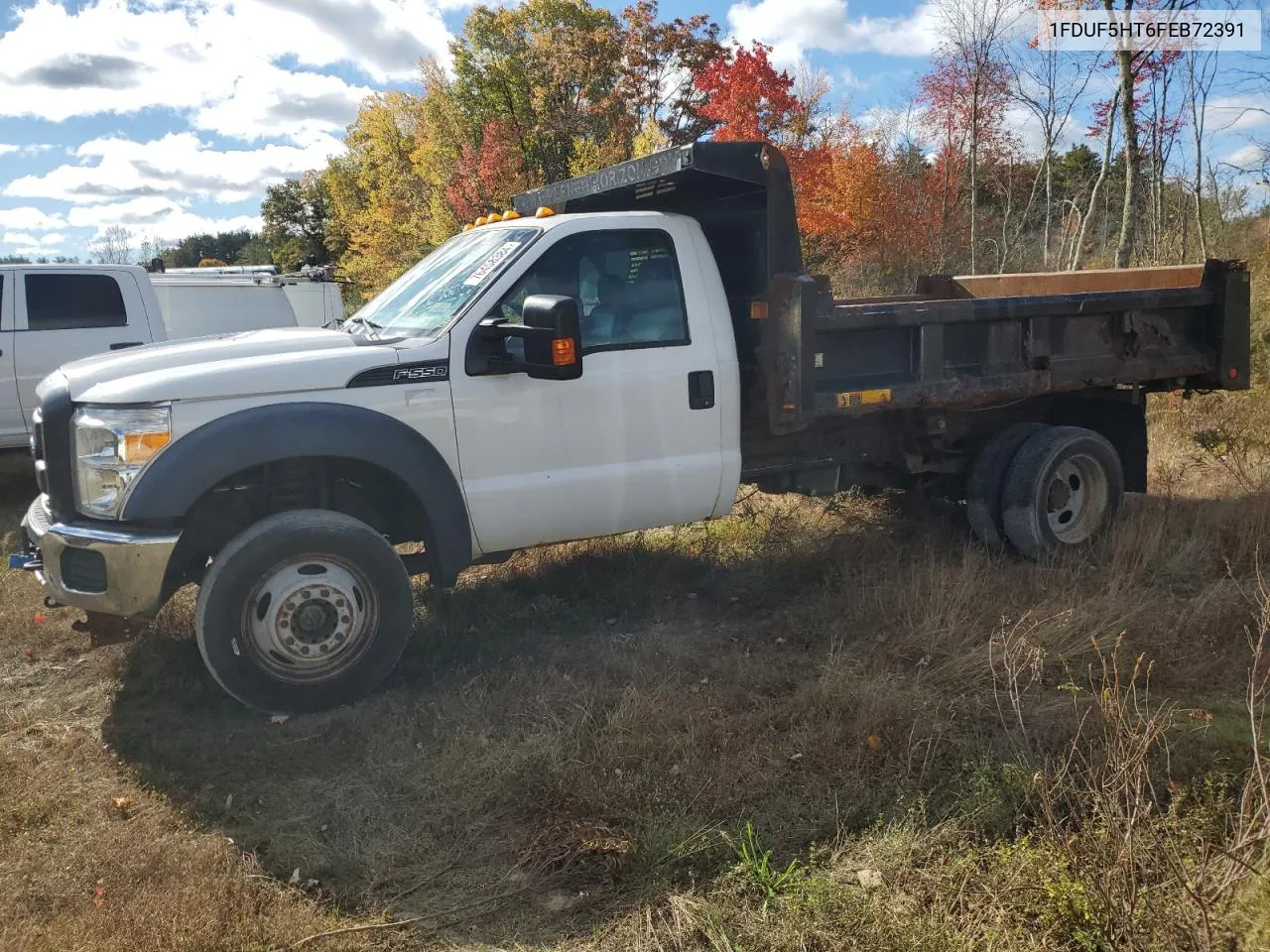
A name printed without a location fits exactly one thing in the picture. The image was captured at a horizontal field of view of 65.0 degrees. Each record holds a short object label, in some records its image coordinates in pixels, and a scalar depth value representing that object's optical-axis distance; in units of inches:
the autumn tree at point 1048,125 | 730.2
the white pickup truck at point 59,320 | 342.0
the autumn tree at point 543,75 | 1144.8
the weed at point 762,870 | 117.4
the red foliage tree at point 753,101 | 809.5
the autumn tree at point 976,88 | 738.2
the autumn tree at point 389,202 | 1432.1
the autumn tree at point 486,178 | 1162.0
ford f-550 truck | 163.2
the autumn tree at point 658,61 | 1070.4
